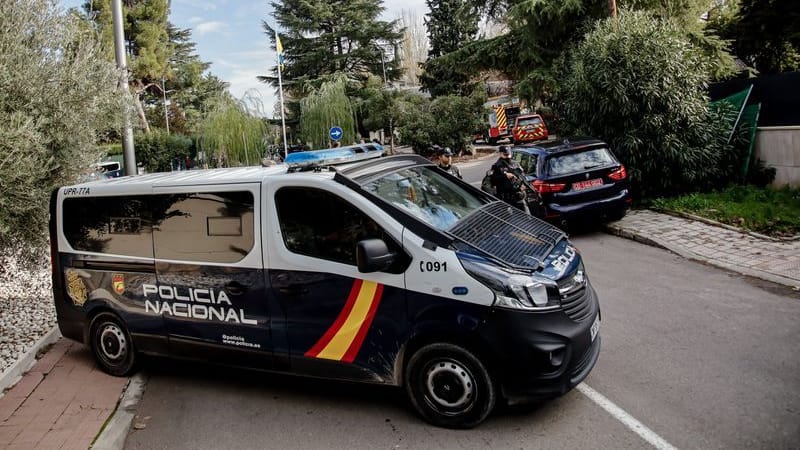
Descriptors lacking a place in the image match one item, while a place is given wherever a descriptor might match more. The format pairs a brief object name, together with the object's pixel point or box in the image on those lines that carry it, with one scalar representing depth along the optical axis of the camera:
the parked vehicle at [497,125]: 37.19
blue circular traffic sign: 25.14
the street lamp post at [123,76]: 8.81
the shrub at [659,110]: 11.25
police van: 3.91
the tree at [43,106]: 6.51
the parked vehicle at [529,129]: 30.03
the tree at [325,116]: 33.06
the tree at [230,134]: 28.20
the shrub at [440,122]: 29.94
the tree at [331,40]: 43.69
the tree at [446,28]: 43.00
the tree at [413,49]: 72.12
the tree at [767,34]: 18.84
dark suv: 9.63
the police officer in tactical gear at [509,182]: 8.66
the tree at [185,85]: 56.67
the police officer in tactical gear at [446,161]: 8.62
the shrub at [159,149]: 37.19
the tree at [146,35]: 44.09
